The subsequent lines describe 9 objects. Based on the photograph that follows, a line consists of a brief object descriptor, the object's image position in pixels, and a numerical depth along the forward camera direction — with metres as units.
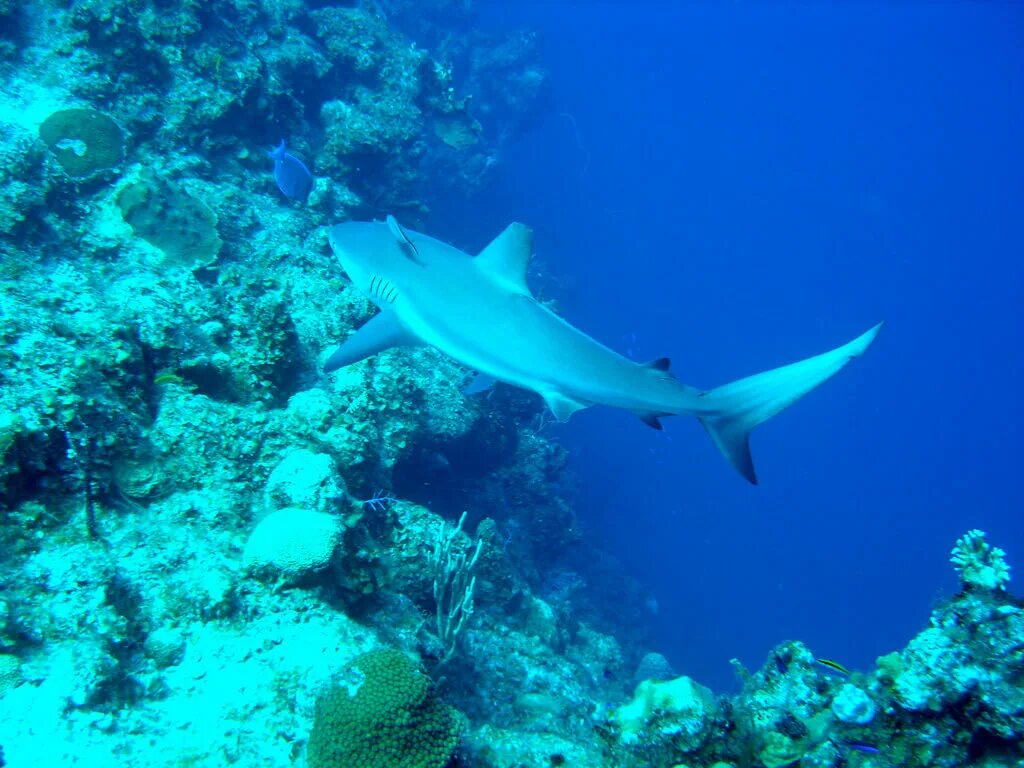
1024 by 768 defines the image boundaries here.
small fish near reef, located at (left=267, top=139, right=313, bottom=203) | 8.58
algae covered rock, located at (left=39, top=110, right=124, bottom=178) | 7.56
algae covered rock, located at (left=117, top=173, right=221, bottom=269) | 7.37
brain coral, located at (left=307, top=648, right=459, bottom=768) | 2.91
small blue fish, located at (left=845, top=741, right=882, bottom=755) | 3.41
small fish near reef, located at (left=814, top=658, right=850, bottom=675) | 5.43
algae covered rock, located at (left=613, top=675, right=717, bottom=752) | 3.63
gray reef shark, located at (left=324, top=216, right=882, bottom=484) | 4.40
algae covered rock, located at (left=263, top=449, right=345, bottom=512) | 4.64
